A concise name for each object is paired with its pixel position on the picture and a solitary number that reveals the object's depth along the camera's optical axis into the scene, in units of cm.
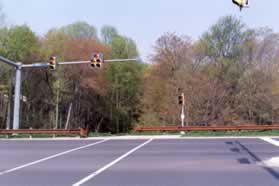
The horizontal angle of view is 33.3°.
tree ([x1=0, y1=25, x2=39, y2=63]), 5197
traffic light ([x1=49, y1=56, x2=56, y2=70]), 2961
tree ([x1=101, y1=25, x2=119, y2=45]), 8456
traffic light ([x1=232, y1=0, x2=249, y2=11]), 1081
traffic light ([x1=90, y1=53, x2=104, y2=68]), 2906
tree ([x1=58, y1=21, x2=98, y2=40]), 7381
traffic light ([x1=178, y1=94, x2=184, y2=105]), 3612
